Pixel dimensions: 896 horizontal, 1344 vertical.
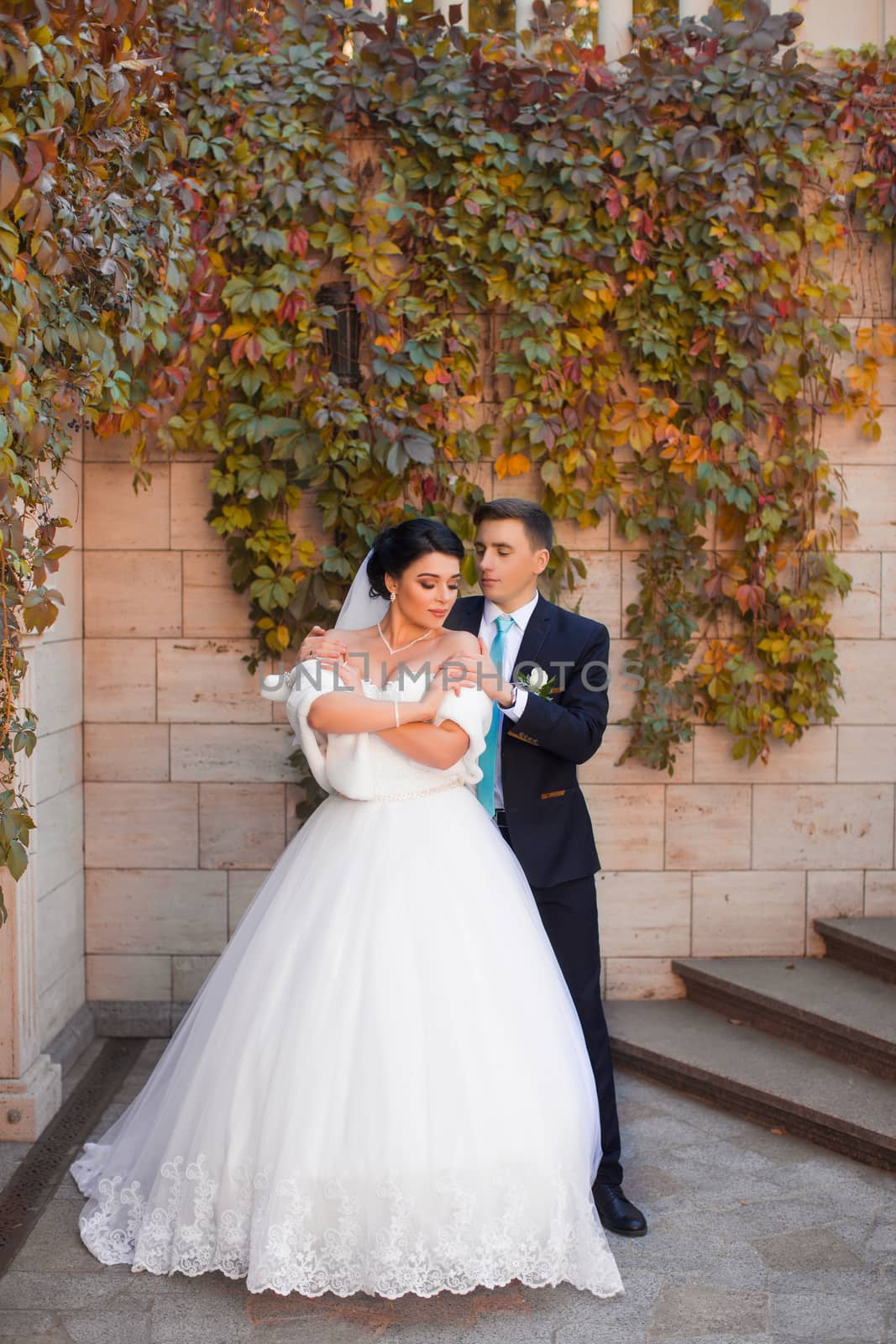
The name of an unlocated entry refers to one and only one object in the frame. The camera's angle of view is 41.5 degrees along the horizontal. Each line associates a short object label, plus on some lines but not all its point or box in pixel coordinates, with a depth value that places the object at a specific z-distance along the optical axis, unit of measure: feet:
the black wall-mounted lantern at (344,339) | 14.32
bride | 8.55
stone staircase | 11.99
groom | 10.62
